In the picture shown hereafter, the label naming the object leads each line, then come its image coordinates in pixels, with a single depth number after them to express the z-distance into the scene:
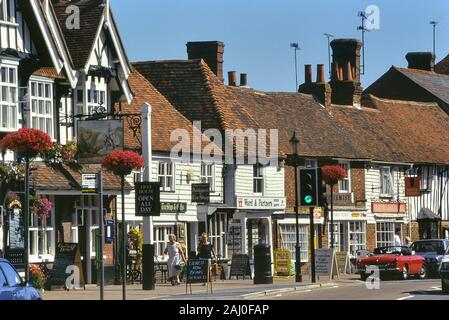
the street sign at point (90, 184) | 40.01
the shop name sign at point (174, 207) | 54.16
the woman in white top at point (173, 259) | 48.88
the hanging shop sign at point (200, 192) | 54.28
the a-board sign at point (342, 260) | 58.09
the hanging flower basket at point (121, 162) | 40.34
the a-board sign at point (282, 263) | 56.12
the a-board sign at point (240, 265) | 54.34
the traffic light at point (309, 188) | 47.06
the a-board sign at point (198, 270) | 42.34
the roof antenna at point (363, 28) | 76.69
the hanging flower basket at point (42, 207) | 45.00
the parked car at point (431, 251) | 54.91
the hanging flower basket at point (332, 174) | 60.72
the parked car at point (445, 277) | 40.66
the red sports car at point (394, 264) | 52.84
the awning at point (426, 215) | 74.69
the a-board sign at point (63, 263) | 45.47
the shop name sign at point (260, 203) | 59.75
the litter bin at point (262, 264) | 48.41
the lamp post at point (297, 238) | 49.25
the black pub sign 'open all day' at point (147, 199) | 42.78
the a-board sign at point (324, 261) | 52.12
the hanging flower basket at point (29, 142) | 36.00
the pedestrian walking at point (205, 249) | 50.34
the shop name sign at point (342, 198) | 66.19
